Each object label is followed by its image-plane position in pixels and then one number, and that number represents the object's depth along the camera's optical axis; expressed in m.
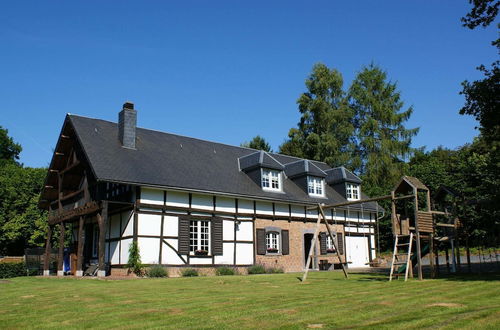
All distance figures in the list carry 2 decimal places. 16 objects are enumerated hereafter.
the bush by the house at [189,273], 19.54
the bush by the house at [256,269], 21.38
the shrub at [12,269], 23.53
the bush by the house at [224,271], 20.67
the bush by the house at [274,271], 21.86
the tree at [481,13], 14.18
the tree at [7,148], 48.81
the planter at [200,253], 21.08
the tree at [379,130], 40.97
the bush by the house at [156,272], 18.74
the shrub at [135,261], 19.12
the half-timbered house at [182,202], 20.20
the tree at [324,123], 41.50
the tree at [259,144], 50.41
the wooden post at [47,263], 23.48
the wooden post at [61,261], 22.12
